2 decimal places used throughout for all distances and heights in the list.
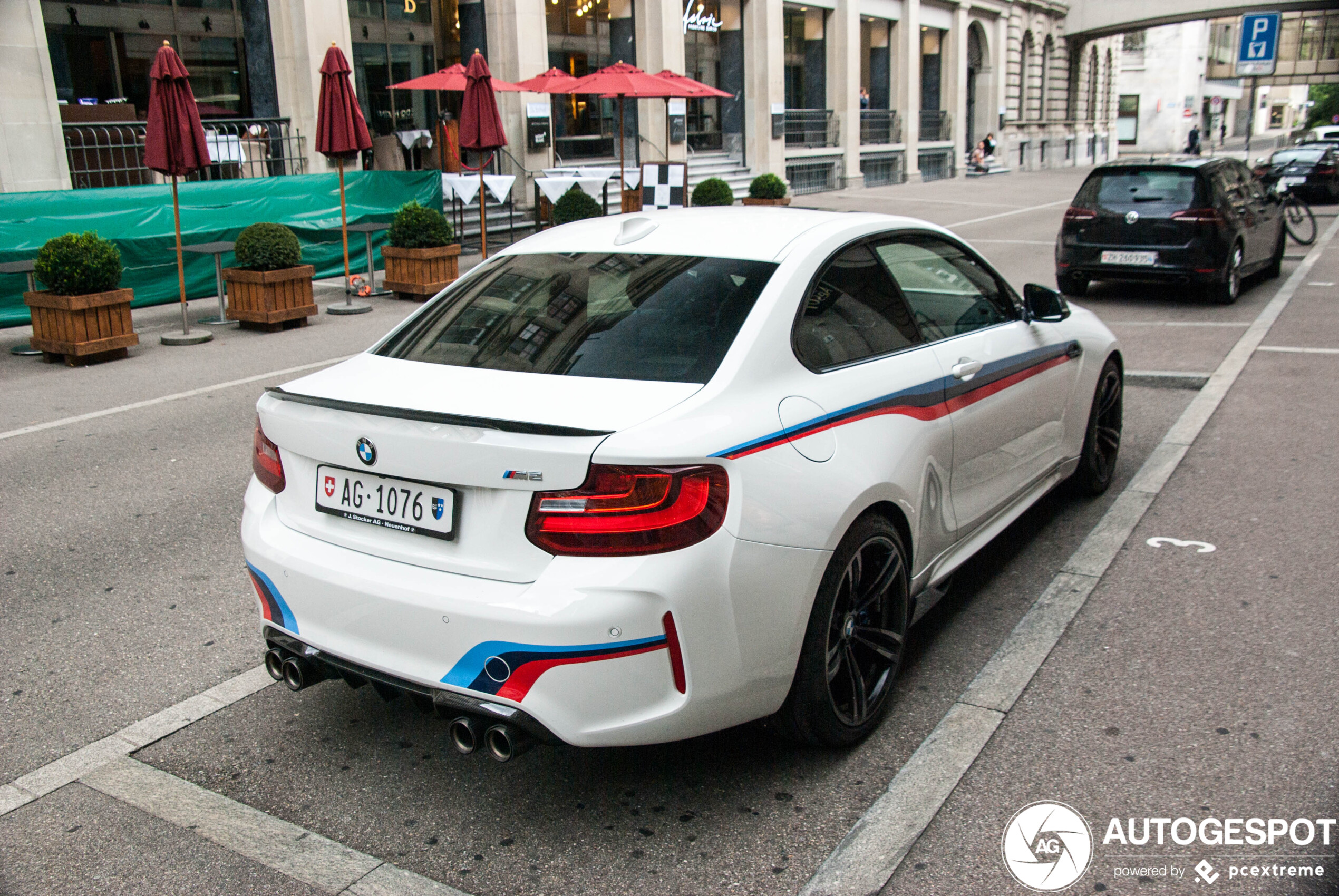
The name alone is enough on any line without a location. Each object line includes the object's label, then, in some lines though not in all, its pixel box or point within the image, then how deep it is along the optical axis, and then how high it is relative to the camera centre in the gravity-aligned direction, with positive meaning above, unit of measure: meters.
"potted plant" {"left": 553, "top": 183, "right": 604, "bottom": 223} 18.08 -0.65
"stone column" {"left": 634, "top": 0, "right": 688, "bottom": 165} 26.66 +2.68
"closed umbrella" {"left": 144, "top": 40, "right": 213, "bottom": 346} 11.28 +0.48
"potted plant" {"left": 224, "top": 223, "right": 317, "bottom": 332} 12.00 -1.08
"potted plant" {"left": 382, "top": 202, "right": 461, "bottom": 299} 13.98 -0.99
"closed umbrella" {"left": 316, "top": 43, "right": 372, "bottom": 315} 13.49 +0.65
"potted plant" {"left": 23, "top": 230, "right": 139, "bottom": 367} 10.24 -1.05
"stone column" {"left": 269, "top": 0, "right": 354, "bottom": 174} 18.88 +1.90
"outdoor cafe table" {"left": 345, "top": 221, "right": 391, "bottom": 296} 14.53 -0.73
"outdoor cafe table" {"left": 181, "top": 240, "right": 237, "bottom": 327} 12.27 -0.80
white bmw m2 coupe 2.74 -0.84
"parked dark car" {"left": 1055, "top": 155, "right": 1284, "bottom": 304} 12.10 -0.88
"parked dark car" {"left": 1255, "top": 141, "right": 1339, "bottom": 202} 27.91 -0.84
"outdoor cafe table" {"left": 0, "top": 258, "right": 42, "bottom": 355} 10.78 -0.77
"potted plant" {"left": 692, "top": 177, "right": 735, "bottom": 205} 19.28 -0.56
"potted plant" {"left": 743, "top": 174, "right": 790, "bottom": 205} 21.55 -0.62
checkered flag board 18.83 -0.38
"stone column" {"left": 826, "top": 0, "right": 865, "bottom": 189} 35.06 +2.54
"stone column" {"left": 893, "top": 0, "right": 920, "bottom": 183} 38.96 +2.55
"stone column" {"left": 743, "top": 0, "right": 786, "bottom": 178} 30.80 +2.06
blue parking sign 40.50 +3.37
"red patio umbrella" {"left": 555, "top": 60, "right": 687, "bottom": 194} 19.50 +1.31
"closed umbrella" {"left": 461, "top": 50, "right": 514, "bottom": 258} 15.53 +0.72
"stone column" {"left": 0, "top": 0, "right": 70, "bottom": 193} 14.71 +0.99
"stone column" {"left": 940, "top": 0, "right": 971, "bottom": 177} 43.47 +2.73
